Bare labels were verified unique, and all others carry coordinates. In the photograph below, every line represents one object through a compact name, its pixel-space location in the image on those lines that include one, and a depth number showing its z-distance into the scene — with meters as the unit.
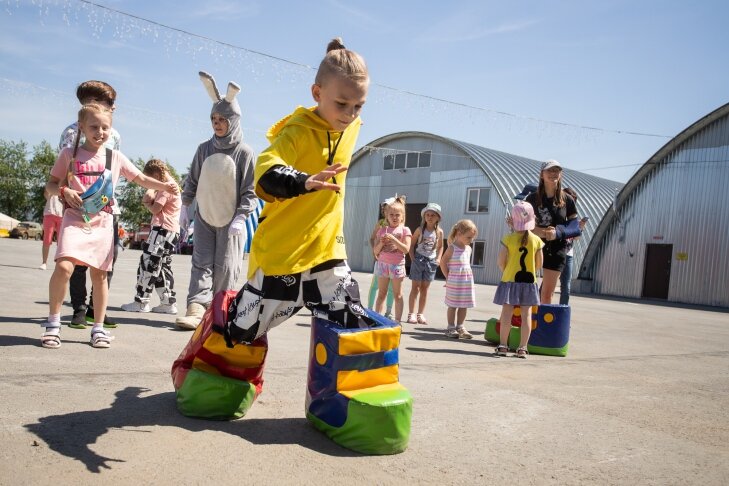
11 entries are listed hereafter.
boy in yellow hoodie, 2.67
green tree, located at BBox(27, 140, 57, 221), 60.88
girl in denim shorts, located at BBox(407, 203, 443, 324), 7.85
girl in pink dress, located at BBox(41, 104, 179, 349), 3.94
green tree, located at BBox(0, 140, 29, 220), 60.62
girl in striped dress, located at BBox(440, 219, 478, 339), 6.77
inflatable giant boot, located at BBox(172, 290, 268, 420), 2.81
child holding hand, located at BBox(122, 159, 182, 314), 6.32
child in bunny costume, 5.04
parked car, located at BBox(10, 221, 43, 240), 47.50
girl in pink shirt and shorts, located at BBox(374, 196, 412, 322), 7.44
